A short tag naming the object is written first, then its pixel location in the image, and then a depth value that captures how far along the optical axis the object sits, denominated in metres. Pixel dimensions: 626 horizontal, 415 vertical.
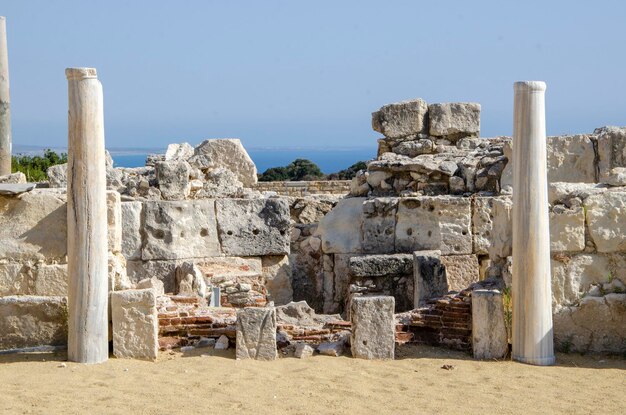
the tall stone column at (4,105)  15.62
